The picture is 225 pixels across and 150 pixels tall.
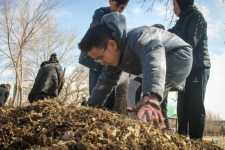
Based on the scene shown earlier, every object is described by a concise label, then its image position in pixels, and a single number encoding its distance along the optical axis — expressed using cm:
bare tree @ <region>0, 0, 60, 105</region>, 1656
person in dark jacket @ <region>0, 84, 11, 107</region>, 956
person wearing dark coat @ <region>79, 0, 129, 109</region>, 363
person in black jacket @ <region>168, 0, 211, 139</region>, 281
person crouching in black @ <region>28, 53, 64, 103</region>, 536
